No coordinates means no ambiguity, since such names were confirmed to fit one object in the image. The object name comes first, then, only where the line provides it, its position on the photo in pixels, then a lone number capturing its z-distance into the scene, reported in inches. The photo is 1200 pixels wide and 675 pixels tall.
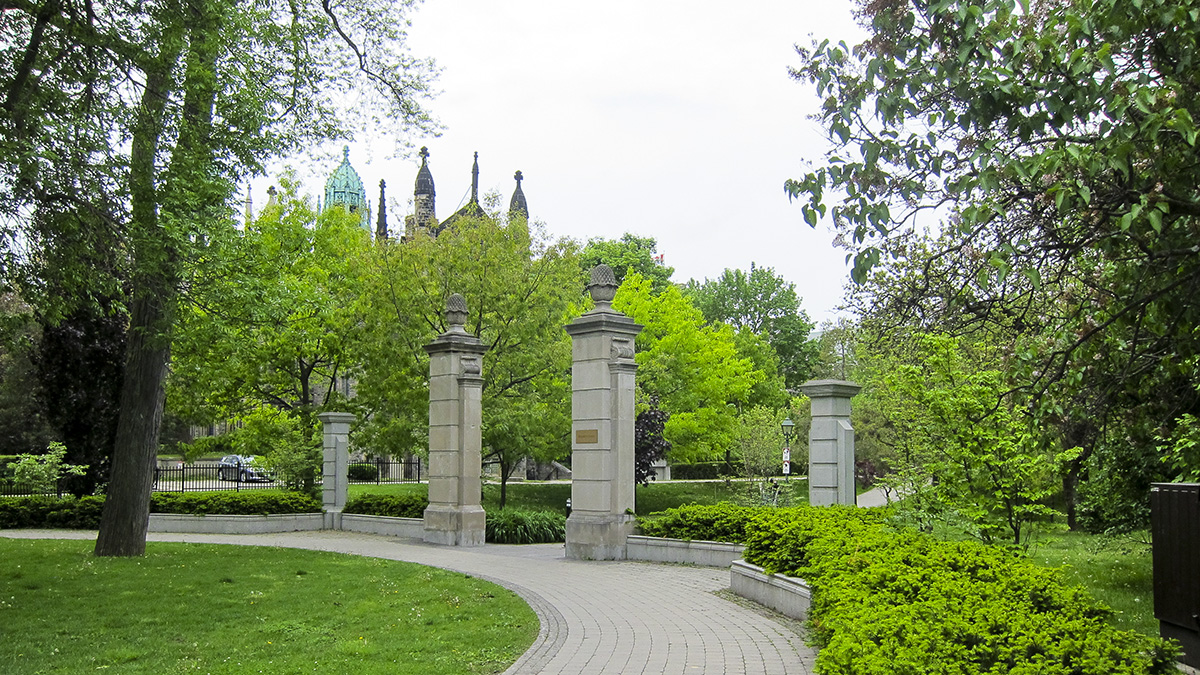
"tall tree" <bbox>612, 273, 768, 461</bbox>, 1274.6
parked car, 1070.7
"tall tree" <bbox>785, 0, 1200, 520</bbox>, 207.2
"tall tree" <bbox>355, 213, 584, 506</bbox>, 925.8
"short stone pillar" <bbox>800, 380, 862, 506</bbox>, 539.8
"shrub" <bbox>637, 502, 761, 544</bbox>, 559.2
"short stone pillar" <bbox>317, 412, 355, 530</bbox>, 872.3
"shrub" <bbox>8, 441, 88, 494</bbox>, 917.2
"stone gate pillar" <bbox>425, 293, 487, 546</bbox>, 721.6
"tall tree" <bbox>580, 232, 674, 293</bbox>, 2442.2
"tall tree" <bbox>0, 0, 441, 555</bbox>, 413.7
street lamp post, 1120.2
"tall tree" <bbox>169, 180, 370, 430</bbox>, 999.6
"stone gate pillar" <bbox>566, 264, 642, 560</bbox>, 598.5
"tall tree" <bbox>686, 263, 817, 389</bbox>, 2444.6
